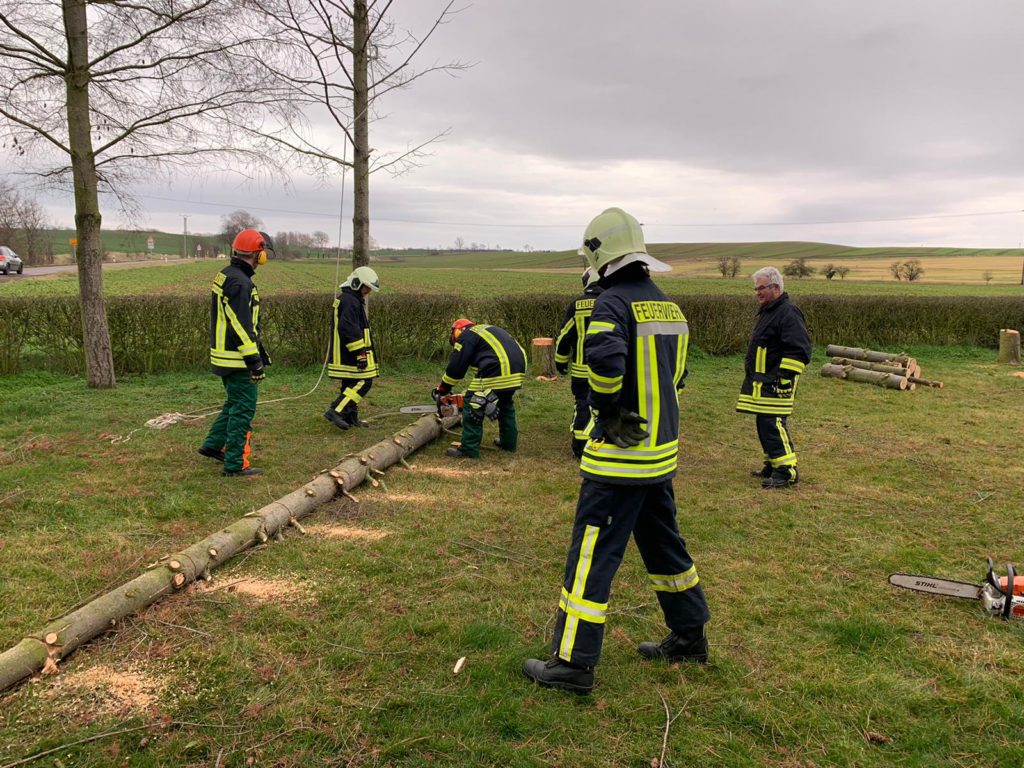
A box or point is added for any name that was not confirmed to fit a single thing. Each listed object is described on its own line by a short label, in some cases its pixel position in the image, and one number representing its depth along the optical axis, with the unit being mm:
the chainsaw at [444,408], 6727
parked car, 30578
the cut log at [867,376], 10664
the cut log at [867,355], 11586
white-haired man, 5539
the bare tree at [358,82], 8086
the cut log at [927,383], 10852
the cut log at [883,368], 11156
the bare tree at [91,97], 7430
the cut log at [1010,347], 13539
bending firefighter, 6262
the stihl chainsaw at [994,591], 3391
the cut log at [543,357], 10977
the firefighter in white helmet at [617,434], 2643
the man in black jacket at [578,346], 5750
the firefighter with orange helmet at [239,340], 5309
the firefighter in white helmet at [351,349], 7043
